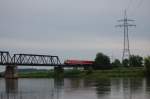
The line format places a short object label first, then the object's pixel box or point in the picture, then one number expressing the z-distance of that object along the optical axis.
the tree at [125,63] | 167.75
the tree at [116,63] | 179.02
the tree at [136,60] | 175.88
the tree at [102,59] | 178.18
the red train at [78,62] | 181.38
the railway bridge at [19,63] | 150.38
